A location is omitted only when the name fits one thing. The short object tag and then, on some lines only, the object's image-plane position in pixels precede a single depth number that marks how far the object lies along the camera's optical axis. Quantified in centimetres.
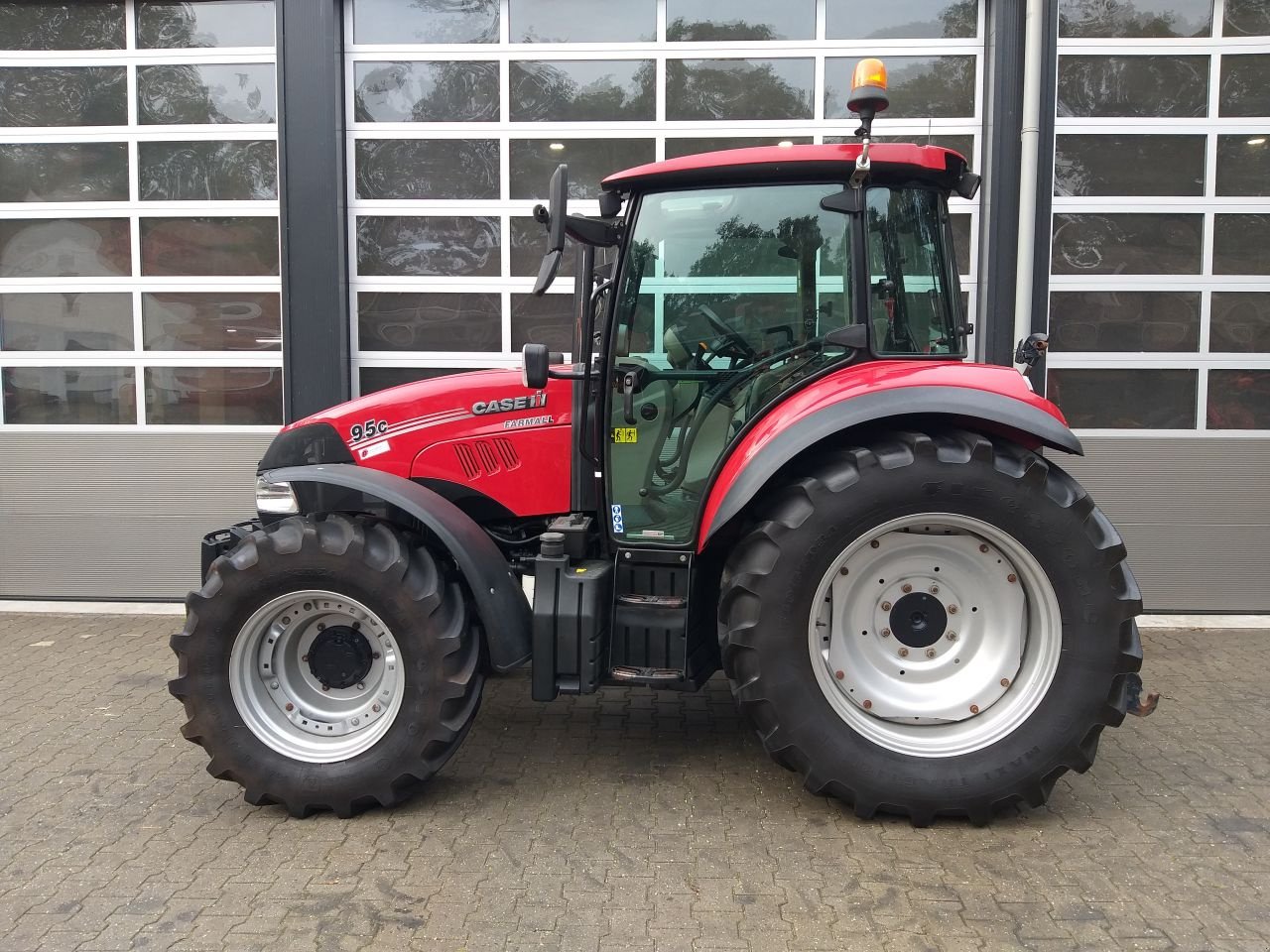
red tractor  316
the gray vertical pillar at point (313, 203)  621
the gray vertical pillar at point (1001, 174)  602
